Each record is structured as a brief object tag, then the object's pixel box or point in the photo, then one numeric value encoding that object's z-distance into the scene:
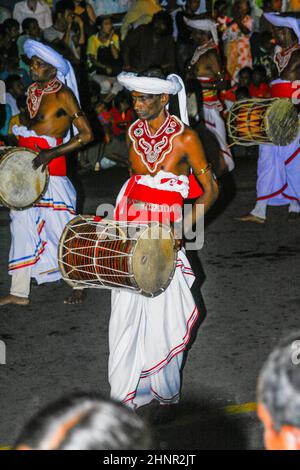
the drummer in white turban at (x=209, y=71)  10.68
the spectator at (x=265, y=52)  14.98
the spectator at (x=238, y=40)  14.76
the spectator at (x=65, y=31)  13.55
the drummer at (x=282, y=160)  8.84
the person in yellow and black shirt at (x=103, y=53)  13.88
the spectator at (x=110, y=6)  14.58
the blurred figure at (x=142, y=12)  14.37
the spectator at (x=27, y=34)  13.27
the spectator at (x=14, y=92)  12.23
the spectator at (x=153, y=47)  13.91
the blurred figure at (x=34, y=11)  13.71
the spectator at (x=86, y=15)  14.12
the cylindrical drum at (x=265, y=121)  8.58
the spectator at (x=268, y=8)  15.31
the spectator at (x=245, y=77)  13.95
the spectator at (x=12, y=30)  13.34
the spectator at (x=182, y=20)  14.50
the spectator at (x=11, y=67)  12.92
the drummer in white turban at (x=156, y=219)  4.93
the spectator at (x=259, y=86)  13.84
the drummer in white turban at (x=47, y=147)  6.79
